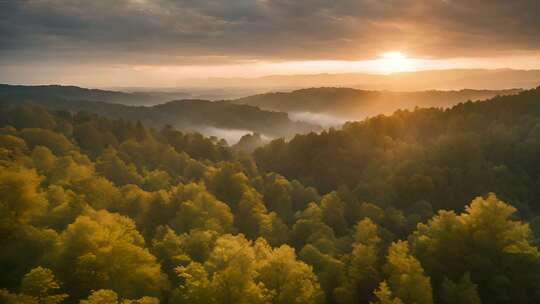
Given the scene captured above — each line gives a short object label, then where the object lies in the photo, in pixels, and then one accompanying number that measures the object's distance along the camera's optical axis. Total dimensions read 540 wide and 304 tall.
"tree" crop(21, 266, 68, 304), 27.17
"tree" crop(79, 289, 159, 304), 26.81
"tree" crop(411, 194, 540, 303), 42.66
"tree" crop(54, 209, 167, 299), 32.09
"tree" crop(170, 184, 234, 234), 58.41
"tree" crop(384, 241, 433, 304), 37.56
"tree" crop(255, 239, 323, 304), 35.25
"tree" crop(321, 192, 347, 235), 77.25
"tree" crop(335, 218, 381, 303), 43.34
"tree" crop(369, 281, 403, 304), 34.97
